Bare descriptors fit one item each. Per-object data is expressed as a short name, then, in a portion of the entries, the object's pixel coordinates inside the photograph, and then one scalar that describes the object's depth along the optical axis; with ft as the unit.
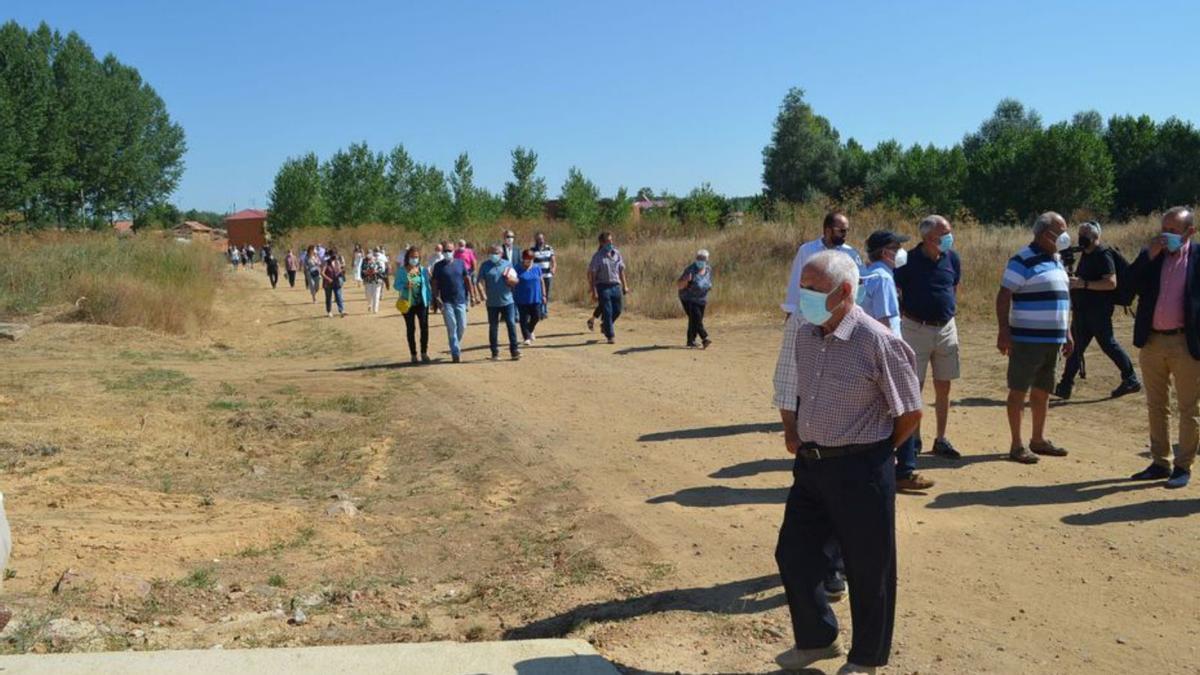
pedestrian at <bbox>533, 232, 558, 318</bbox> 66.33
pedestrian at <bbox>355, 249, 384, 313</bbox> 81.35
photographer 33.68
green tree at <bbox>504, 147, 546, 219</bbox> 209.67
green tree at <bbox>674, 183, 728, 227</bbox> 148.97
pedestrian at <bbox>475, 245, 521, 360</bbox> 49.14
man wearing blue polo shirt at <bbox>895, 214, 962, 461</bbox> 25.14
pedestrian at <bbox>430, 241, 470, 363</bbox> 48.91
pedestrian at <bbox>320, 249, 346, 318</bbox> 79.36
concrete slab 14.43
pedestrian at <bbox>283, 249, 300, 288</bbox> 126.72
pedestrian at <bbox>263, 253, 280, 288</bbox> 130.00
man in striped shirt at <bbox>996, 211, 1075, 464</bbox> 24.88
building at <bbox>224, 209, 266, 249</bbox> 350.23
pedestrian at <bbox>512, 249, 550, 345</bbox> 52.75
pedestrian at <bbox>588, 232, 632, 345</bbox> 53.52
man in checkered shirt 13.42
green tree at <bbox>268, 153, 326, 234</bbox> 248.52
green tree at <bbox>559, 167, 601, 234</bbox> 182.29
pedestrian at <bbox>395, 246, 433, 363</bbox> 49.47
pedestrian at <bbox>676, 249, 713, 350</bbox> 50.60
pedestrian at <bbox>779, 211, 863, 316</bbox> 21.38
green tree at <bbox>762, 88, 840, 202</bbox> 207.62
